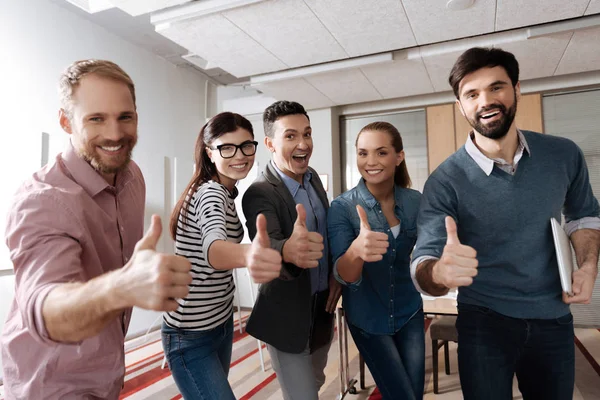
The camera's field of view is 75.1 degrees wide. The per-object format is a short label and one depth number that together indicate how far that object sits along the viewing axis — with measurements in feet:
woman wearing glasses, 4.46
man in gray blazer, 4.44
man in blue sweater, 4.24
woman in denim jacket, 5.10
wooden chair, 9.52
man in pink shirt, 2.64
